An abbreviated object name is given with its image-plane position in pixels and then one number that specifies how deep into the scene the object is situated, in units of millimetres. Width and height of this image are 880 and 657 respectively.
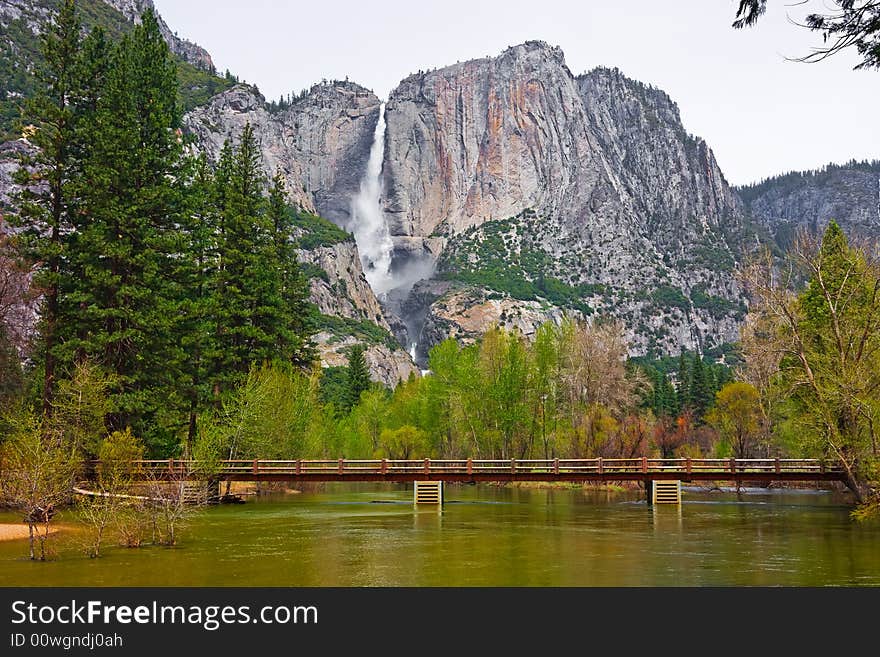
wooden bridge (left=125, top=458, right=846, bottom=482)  44156
